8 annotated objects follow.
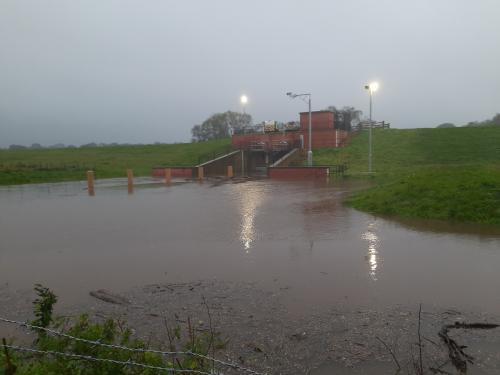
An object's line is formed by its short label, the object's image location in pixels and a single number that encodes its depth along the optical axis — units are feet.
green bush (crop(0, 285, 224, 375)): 10.88
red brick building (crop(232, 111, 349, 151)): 127.75
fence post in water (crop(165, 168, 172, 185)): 87.96
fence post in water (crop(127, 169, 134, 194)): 76.33
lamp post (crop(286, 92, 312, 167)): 101.89
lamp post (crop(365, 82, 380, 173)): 98.88
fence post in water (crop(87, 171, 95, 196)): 69.27
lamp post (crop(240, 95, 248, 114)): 133.28
